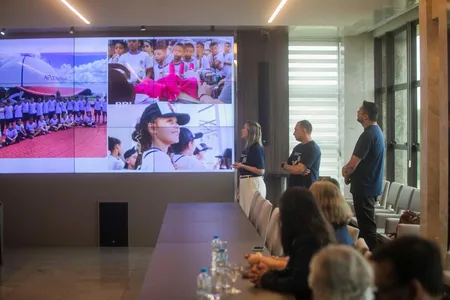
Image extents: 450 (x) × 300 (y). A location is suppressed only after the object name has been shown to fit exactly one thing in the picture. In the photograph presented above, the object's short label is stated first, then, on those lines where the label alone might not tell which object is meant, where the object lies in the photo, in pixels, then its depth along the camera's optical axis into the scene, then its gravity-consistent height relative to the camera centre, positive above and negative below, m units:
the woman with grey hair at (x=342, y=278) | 1.85 -0.44
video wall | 8.33 +0.68
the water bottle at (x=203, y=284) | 2.75 -0.69
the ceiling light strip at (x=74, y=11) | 6.21 +1.69
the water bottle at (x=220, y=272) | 2.95 -0.69
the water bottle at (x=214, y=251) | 3.29 -0.65
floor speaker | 8.27 -1.12
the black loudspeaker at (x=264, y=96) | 8.60 +0.83
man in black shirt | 6.25 -0.15
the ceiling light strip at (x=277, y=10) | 6.25 +1.69
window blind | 9.10 +0.94
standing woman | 6.96 -0.21
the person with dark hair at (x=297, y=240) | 2.81 -0.49
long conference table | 2.88 -0.72
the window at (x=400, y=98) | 7.73 +0.75
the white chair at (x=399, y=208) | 7.07 -0.80
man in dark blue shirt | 5.55 -0.23
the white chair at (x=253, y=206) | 5.84 -0.62
